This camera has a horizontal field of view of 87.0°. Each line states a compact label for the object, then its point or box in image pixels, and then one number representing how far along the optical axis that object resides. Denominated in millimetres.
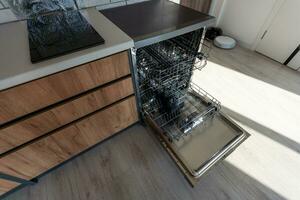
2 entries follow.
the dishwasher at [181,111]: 1009
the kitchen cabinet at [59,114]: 672
